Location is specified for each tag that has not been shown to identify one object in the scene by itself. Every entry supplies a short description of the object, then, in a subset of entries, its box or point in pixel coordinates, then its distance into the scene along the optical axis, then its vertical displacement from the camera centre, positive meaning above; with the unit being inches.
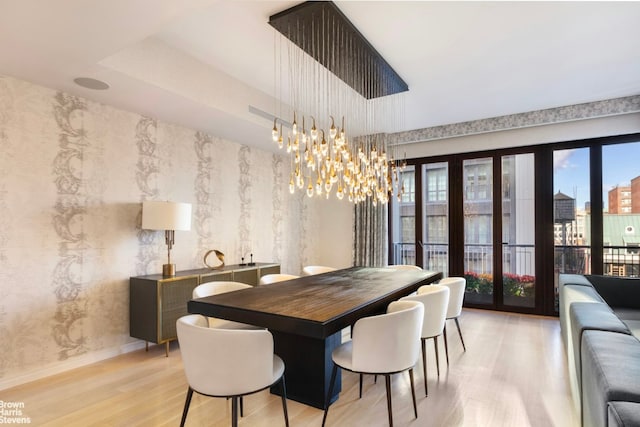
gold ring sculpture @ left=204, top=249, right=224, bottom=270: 169.3 -16.8
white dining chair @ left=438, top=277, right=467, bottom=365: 122.6 -26.5
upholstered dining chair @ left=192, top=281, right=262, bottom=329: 106.2 -21.9
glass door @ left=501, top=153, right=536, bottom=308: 201.0 -5.8
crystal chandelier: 107.3 +57.6
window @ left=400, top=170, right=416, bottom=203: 233.8 +22.0
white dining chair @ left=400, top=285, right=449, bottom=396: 98.8 -26.1
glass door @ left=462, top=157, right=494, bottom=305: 211.5 -4.8
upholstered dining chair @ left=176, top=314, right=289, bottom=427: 65.1 -26.0
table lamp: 135.9 +2.5
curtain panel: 232.8 -9.8
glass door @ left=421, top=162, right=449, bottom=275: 223.8 +2.1
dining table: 75.8 -21.2
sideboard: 132.1 -31.3
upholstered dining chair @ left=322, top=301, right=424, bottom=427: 76.7 -27.1
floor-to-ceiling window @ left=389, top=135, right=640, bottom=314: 182.2 +1.3
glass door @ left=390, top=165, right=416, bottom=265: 233.6 -2.4
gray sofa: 41.4 -21.1
